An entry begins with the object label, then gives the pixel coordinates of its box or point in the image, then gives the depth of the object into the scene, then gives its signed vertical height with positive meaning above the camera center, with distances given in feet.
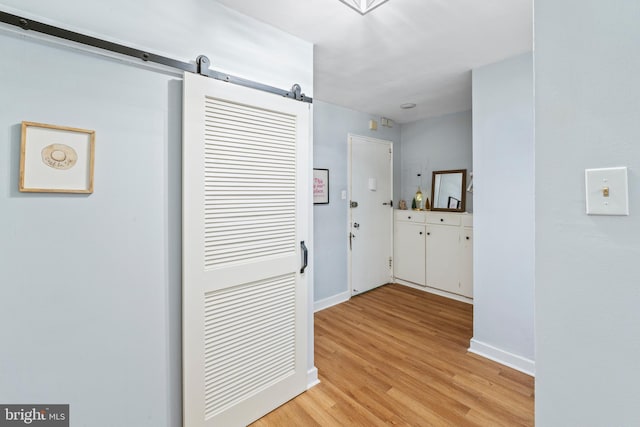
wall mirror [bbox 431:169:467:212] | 12.27 +1.30
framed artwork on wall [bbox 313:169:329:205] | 10.88 +1.27
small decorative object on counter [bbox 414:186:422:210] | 13.68 +0.93
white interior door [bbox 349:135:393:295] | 12.39 +0.26
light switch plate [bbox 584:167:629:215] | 2.23 +0.23
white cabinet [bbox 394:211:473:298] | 11.57 -1.46
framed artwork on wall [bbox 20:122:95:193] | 3.56 +0.79
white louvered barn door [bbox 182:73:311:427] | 4.73 -0.64
